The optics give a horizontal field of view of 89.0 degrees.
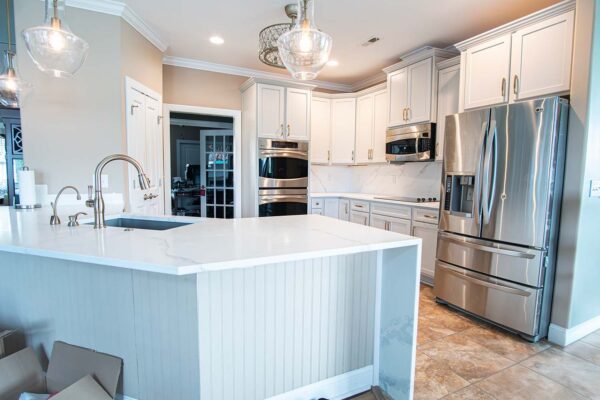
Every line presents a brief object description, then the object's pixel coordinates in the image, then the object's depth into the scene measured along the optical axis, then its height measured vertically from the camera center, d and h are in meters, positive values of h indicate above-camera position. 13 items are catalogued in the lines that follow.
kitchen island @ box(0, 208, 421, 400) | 1.30 -0.64
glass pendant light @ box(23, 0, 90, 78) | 1.81 +0.78
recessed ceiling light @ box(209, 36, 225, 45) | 3.38 +1.52
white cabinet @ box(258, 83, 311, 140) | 4.10 +0.87
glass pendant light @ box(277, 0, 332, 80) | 1.79 +0.80
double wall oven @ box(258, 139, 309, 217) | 4.13 -0.03
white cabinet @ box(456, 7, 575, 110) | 2.21 +0.95
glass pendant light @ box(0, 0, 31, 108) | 2.39 +0.69
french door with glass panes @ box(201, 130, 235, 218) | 4.97 +0.02
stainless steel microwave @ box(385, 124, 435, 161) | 3.52 +0.41
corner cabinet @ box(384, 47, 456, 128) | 3.46 +1.08
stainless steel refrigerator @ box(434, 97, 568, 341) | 2.16 -0.23
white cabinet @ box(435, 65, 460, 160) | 3.26 +0.88
